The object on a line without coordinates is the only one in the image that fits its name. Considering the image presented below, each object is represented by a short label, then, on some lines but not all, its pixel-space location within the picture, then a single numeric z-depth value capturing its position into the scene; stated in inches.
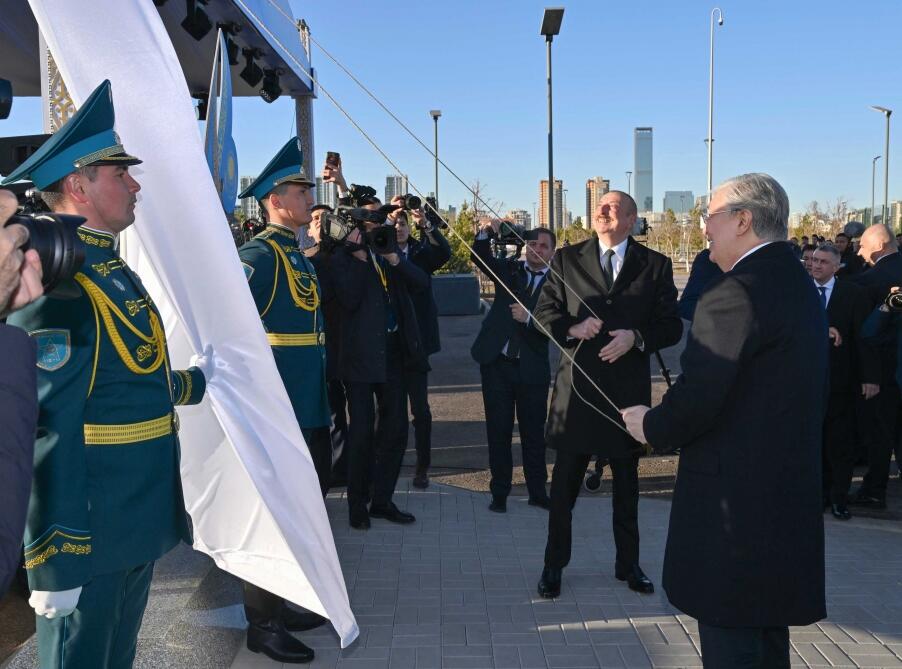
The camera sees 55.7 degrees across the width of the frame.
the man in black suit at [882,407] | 239.6
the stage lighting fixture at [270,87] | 456.1
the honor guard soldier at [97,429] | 87.0
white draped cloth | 106.4
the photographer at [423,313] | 238.5
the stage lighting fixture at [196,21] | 312.7
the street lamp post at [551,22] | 423.2
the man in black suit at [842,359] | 235.6
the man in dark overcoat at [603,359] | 167.9
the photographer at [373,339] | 206.2
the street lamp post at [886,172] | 1449.3
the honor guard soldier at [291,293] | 155.3
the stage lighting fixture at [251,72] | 414.9
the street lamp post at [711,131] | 1207.6
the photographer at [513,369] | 235.1
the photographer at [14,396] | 46.7
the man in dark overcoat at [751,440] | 96.7
